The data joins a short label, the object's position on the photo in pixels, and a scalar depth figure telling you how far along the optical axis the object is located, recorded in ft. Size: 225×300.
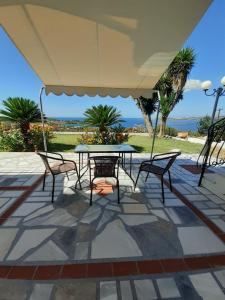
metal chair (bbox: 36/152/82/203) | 11.44
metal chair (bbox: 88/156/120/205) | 11.29
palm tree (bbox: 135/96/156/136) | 52.88
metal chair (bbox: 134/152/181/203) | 11.84
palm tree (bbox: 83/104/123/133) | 26.66
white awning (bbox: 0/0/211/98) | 6.95
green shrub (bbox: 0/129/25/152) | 27.17
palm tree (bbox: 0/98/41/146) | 26.37
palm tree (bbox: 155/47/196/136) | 48.67
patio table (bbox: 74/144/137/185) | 14.02
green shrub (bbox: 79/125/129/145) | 27.40
